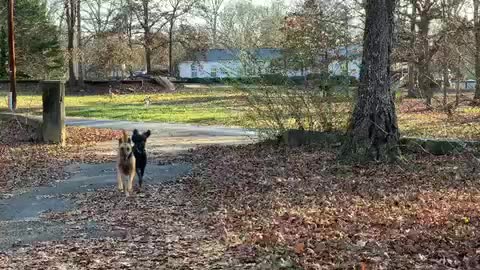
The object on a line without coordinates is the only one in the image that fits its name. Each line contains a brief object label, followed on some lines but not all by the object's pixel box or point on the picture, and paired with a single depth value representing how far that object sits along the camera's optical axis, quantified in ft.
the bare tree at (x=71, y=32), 172.65
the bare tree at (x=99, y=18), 206.28
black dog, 36.55
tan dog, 34.32
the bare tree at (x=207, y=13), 176.35
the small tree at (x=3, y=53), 188.44
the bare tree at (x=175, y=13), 202.60
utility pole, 104.99
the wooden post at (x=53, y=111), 62.08
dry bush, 48.78
